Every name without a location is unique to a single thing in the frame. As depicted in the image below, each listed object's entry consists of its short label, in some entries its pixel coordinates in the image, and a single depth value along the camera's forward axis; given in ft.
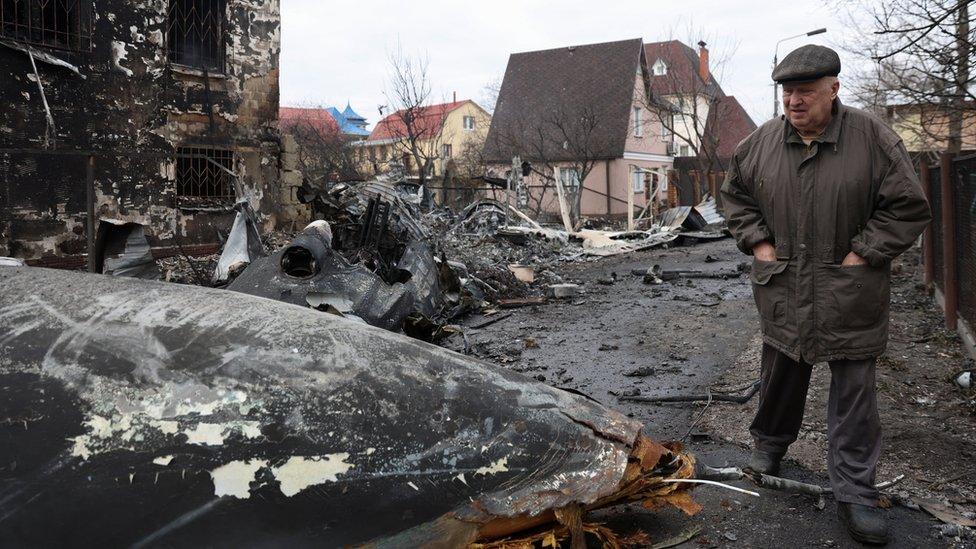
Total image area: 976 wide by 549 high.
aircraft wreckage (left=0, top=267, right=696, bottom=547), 7.29
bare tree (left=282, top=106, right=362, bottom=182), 93.40
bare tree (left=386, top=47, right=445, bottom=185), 88.44
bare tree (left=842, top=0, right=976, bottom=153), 24.97
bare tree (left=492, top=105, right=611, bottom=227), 96.84
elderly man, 8.93
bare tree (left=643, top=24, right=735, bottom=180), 87.20
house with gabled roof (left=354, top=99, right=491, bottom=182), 134.97
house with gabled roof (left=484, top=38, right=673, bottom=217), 99.14
